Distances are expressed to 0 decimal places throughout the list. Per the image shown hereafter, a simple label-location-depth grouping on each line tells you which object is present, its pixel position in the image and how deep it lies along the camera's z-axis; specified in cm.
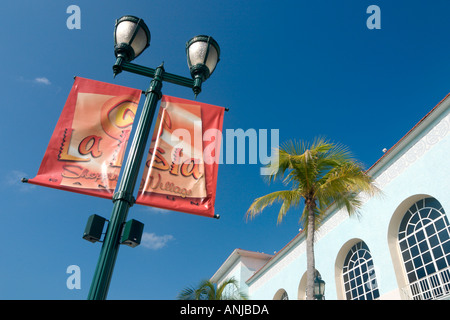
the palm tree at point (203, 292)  1922
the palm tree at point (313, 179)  954
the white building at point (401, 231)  1046
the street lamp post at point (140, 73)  385
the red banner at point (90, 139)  413
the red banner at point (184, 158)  432
